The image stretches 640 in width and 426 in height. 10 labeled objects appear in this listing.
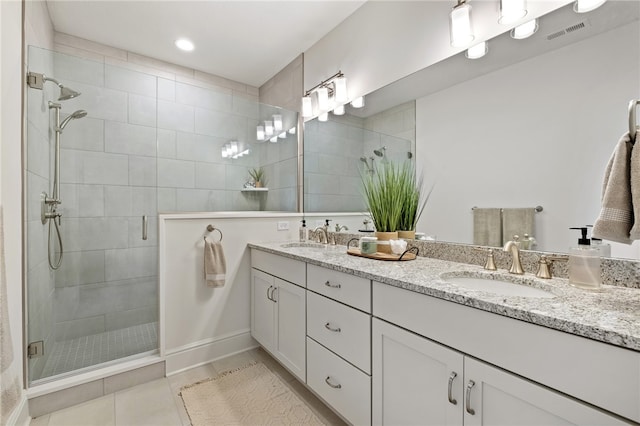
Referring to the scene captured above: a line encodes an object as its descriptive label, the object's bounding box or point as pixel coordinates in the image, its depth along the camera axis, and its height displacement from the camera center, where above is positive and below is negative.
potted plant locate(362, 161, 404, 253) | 1.76 +0.06
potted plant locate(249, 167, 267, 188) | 2.80 +0.34
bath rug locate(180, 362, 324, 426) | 1.54 -1.09
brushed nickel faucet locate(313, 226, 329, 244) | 2.40 -0.18
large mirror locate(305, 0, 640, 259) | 1.08 +0.39
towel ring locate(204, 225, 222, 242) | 2.16 -0.12
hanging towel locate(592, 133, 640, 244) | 0.82 +0.03
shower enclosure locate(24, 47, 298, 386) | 1.79 +0.17
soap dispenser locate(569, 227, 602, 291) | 1.00 -0.19
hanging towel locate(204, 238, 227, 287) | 2.09 -0.39
